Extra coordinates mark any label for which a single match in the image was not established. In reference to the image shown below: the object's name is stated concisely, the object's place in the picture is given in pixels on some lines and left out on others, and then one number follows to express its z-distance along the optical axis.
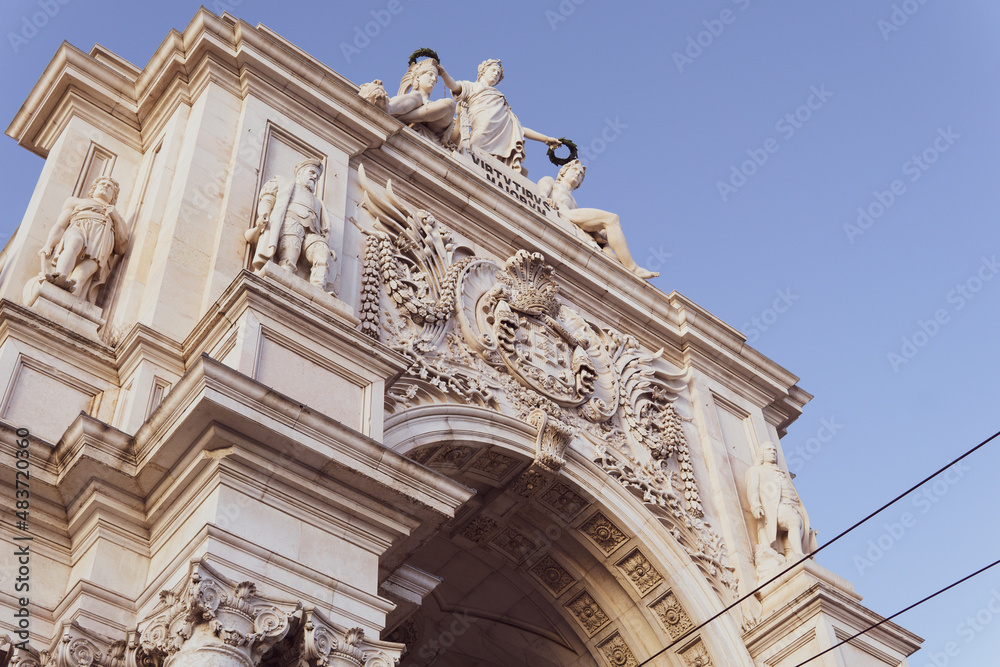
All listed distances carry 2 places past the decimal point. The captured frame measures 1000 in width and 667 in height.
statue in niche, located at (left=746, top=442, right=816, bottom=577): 14.80
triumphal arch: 9.01
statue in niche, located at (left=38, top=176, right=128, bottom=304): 11.36
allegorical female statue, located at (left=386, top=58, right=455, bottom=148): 15.73
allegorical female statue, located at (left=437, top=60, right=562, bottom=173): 18.17
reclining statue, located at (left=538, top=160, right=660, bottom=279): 17.73
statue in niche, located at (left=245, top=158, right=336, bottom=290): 11.68
